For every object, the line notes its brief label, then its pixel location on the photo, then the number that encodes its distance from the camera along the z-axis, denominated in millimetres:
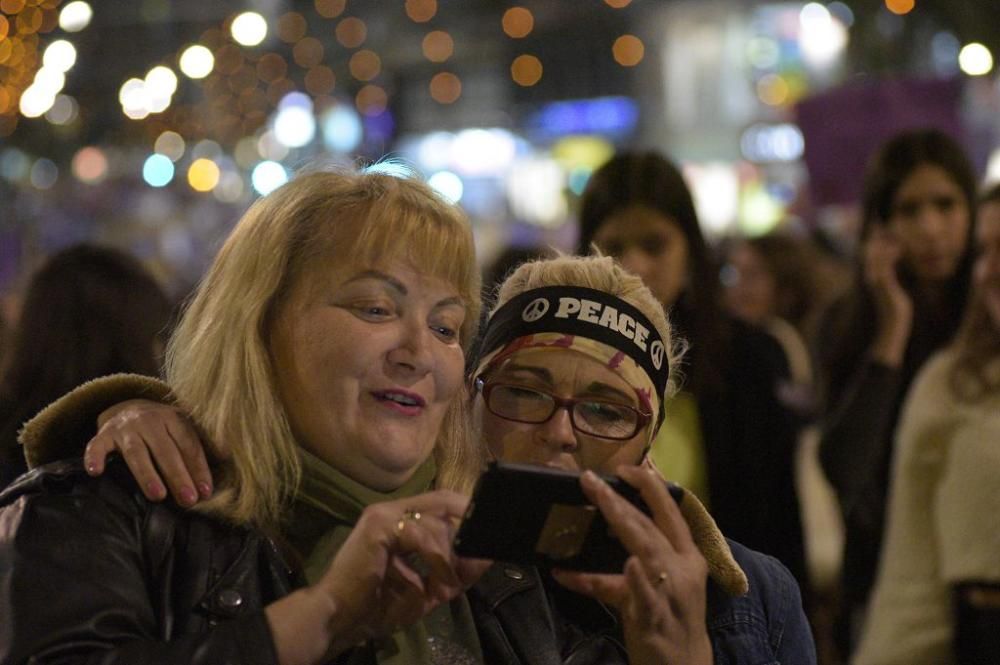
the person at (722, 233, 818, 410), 9531
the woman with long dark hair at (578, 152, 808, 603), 4508
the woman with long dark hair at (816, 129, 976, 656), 5484
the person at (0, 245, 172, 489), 4562
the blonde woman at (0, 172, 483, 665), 2199
